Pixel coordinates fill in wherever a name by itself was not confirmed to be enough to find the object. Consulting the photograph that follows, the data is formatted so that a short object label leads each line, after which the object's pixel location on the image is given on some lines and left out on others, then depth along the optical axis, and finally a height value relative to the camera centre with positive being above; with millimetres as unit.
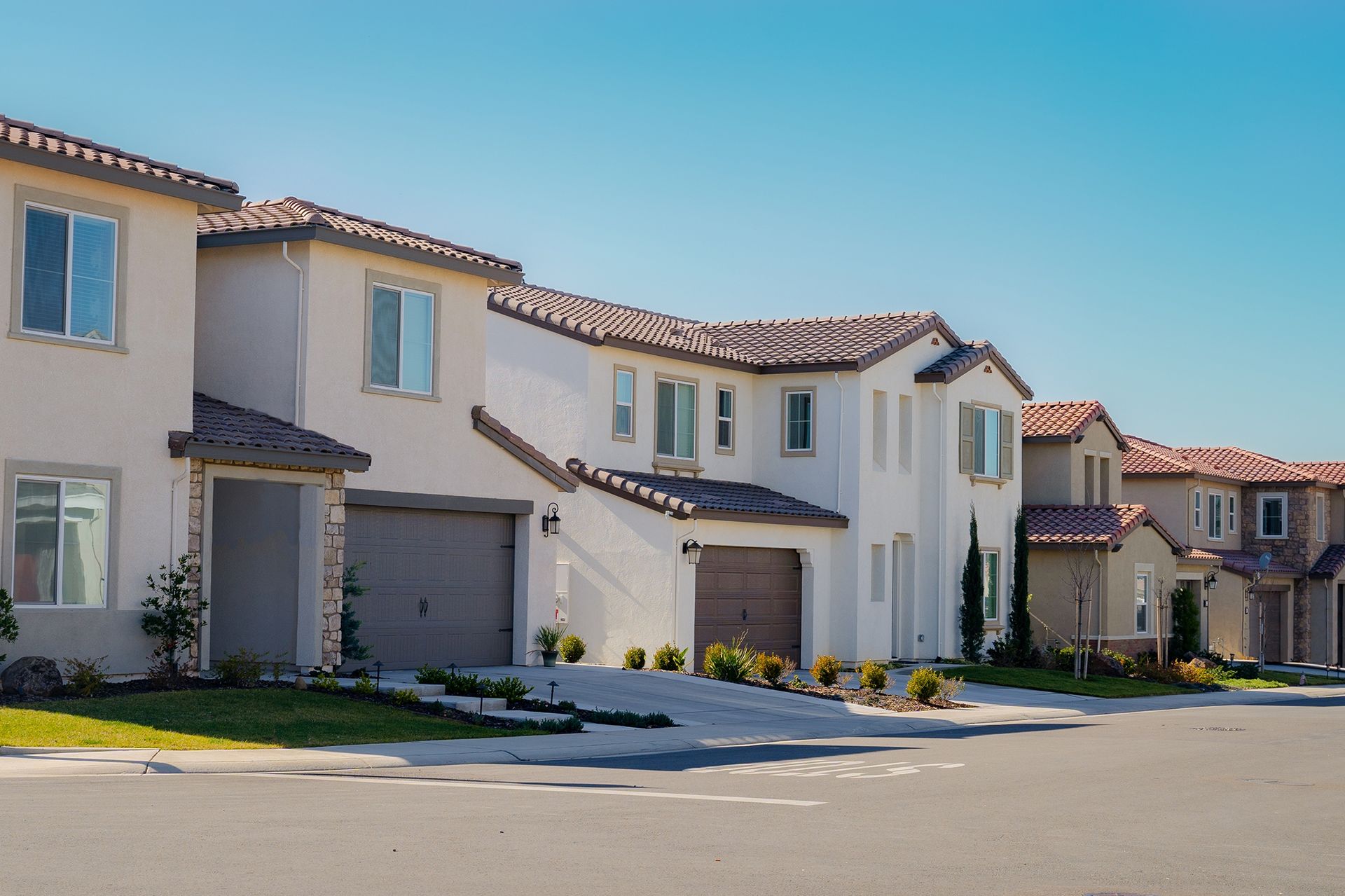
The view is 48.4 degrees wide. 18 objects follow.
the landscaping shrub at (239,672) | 18922 -1736
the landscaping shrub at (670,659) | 26500 -2066
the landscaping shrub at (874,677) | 25375 -2204
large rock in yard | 16844 -1671
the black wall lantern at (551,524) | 25422 +278
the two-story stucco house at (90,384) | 17812 +1826
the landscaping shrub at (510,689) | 20094 -2015
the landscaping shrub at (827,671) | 25812 -2169
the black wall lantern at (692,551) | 27328 -135
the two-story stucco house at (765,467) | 28250 +1678
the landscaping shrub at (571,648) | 27531 -1968
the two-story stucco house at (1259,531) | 46281 +746
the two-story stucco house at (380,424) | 21906 +1754
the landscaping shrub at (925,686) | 24641 -2281
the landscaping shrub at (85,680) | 17219 -1715
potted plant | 25375 -1736
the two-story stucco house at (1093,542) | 37188 +233
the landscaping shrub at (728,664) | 25375 -2046
